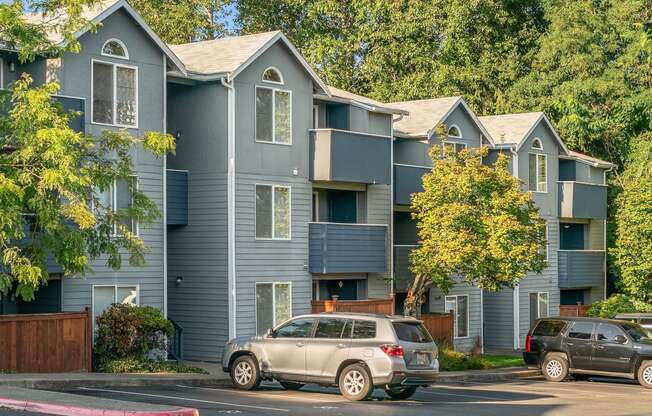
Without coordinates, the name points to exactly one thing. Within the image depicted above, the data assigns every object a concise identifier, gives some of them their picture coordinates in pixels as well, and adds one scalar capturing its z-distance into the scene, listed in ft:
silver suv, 76.69
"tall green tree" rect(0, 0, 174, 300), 73.05
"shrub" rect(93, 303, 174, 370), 93.04
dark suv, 102.63
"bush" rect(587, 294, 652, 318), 146.82
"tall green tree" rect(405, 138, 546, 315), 114.01
